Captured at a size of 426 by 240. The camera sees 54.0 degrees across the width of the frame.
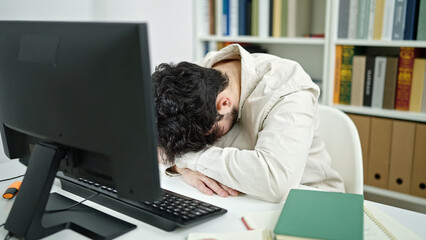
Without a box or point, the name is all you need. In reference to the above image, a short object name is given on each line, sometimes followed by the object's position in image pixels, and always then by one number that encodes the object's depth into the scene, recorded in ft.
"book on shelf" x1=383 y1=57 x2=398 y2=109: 6.40
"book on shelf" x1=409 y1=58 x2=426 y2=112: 6.19
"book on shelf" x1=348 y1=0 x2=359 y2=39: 6.54
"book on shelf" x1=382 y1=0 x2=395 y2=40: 6.22
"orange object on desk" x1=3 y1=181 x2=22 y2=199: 3.48
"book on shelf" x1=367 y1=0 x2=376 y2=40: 6.36
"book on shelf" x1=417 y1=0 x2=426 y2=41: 5.93
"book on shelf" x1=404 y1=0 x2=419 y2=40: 6.04
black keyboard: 2.88
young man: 3.46
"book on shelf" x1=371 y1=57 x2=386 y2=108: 6.52
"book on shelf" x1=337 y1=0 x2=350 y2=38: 6.64
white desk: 2.82
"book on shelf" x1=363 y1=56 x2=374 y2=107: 6.63
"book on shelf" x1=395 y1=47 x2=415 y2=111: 6.28
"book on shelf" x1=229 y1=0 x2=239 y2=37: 7.86
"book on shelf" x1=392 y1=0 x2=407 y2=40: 6.13
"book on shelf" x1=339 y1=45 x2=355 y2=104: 6.84
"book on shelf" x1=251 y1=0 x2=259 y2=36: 7.63
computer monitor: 2.28
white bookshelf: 6.49
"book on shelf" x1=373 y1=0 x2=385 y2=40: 6.30
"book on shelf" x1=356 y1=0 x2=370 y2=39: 6.42
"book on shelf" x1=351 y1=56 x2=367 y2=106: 6.72
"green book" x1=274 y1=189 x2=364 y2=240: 2.54
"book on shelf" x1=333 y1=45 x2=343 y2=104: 6.93
